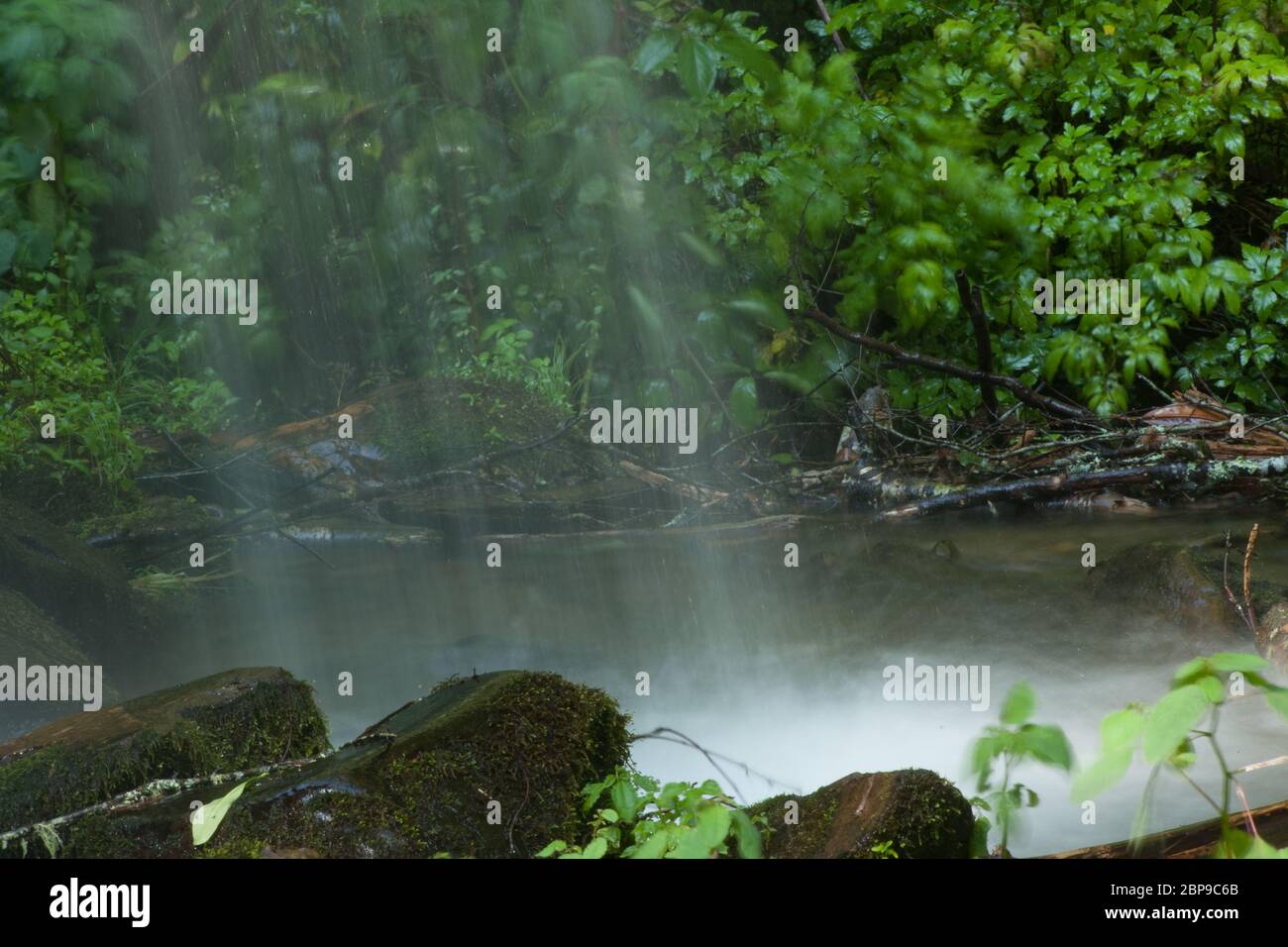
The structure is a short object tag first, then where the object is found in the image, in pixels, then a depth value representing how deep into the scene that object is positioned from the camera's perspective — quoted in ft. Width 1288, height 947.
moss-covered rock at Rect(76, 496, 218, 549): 13.26
